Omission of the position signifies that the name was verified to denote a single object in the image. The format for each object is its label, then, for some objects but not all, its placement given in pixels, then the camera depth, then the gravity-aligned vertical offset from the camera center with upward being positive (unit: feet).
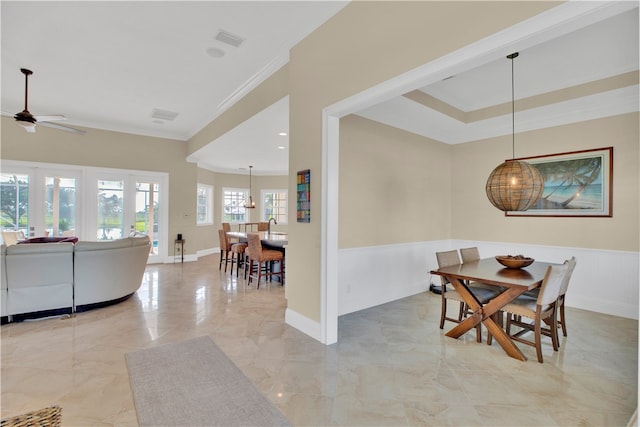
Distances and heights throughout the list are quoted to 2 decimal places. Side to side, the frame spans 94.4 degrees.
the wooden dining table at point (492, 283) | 8.83 -2.20
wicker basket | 3.37 -2.46
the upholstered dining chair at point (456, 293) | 10.28 -2.82
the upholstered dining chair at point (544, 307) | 8.50 -2.83
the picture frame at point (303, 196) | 10.61 +0.68
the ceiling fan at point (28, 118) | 13.23 +4.34
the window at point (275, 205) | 36.01 +1.06
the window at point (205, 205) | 30.86 +0.88
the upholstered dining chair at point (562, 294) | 9.55 -2.77
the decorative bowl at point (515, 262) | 10.39 -1.63
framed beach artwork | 12.83 +1.48
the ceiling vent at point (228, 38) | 10.47 +6.32
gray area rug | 6.20 -4.27
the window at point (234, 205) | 33.47 +1.00
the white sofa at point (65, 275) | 11.32 -2.59
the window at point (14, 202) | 18.26 +0.63
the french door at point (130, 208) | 21.75 +0.36
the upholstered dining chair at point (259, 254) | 16.67 -2.32
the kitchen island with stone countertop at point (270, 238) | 18.23 -1.65
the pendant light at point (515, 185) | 10.17 +1.04
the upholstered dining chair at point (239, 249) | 19.83 -2.39
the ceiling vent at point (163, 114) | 18.69 +6.43
